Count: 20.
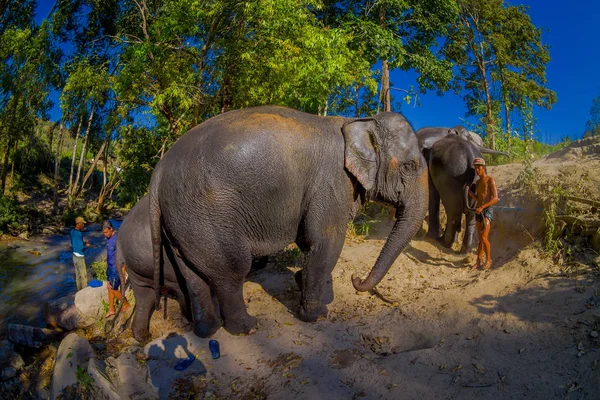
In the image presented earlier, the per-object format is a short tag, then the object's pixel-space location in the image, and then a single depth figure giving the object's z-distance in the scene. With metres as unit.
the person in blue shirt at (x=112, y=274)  6.84
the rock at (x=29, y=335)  6.27
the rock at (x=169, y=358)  4.79
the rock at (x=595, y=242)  5.21
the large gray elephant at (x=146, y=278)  5.44
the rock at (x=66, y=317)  6.71
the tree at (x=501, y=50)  19.83
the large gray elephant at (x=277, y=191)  4.90
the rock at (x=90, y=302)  6.82
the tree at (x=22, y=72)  15.09
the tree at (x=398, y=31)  15.46
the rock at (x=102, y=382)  4.22
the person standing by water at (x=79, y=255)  7.68
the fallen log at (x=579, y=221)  5.42
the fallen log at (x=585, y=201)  5.67
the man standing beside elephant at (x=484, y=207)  6.51
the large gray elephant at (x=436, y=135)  9.02
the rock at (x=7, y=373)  5.55
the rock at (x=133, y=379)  4.55
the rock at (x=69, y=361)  4.52
